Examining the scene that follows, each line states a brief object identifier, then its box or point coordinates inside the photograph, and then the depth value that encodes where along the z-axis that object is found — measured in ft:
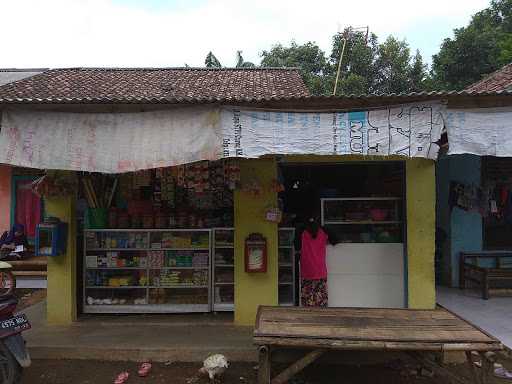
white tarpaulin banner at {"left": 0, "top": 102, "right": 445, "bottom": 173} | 16.17
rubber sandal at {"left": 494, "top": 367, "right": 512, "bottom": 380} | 16.06
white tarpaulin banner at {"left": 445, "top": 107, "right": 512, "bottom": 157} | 16.46
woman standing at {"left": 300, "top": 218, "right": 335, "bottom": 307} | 20.89
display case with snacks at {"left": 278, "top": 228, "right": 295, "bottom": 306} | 22.34
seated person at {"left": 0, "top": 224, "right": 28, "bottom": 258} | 32.30
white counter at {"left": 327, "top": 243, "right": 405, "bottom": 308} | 21.39
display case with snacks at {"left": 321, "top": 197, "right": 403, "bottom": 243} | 21.77
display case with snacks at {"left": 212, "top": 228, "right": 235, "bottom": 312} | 22.98
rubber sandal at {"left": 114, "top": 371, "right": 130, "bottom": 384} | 15.87
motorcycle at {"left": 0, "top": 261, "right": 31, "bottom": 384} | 14.53
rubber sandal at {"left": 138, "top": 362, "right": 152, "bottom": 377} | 16.47
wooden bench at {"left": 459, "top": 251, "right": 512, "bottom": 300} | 26.00
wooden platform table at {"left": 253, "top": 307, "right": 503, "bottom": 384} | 13.05
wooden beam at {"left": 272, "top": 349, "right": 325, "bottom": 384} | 13.64
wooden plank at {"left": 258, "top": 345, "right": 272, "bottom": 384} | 13.44
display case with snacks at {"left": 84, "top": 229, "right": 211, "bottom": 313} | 22.98
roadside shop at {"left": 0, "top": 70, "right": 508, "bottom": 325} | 16.24
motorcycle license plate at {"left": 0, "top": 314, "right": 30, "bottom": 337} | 14.49
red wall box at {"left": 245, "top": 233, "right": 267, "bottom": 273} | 20.31
